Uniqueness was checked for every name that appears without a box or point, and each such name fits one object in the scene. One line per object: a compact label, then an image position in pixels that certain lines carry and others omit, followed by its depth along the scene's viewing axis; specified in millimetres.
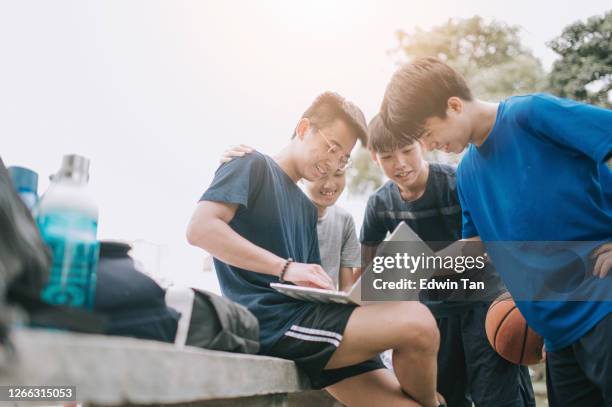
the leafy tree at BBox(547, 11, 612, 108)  9991
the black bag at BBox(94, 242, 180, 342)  1160
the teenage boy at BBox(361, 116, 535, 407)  3096
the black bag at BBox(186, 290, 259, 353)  1426
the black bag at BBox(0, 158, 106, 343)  781
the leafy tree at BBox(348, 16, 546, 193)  14199
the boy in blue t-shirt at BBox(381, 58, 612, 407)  2076
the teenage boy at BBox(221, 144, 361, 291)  4016
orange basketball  2705
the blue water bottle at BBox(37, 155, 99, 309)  1063
